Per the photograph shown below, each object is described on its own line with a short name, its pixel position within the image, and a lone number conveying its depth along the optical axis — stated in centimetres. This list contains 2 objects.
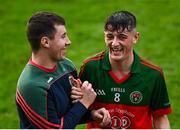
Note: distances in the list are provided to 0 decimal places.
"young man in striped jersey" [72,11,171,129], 751
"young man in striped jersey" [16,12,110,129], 656
